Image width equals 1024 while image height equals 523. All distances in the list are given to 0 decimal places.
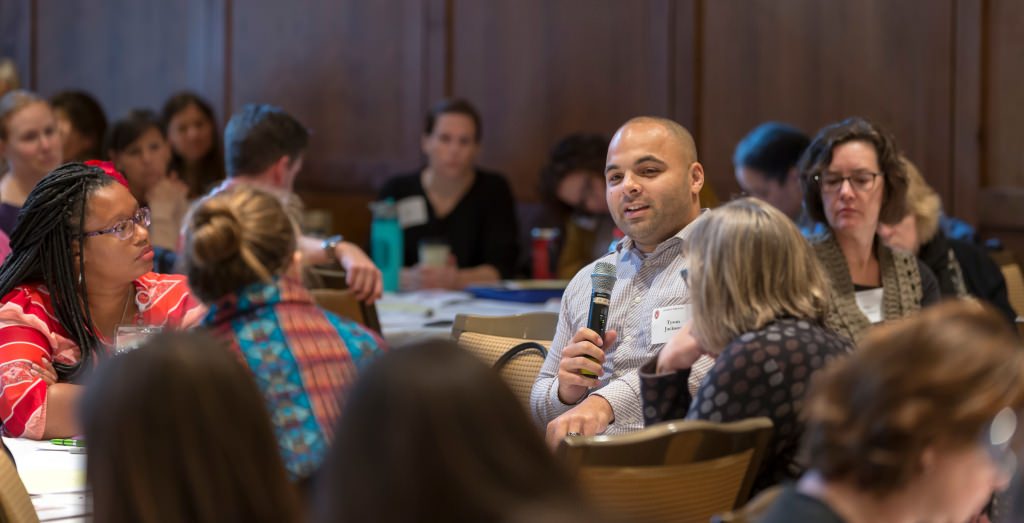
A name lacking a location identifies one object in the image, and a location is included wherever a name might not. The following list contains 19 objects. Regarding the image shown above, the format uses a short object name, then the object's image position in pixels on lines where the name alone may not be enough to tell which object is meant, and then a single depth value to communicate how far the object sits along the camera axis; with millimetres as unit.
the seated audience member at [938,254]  8375
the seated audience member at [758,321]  4441
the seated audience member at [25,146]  10352
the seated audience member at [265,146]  9242
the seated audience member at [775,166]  10117
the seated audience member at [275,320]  4191
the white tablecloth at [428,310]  8542
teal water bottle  11195
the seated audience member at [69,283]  5676
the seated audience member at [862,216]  7531
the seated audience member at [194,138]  13430
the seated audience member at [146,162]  12328
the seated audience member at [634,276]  5852
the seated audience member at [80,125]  13133
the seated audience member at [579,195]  11766
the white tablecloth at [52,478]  4504
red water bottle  11977
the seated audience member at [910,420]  3076
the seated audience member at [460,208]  12461
